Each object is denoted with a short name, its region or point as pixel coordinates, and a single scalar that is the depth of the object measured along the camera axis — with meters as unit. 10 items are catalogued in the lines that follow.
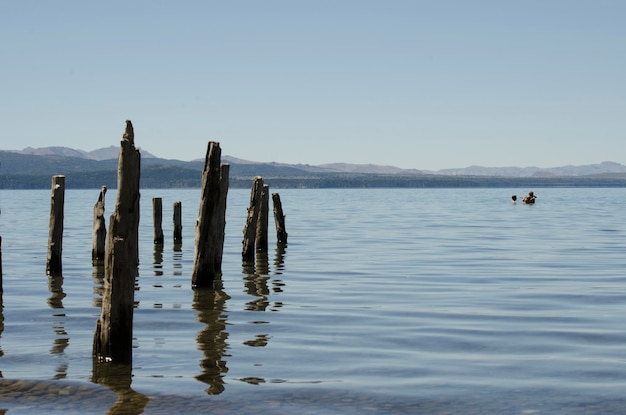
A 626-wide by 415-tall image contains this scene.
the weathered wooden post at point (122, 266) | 11.12
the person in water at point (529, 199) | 90.75
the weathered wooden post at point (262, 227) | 28.44
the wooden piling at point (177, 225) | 34.72
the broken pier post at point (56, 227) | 21.94
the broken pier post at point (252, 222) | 25.73
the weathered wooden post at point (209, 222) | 18.75
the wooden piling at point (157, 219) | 31.72
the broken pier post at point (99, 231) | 25.16
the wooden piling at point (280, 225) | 33.38
